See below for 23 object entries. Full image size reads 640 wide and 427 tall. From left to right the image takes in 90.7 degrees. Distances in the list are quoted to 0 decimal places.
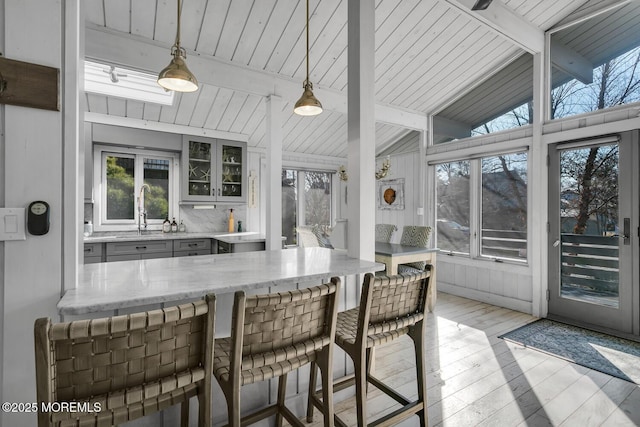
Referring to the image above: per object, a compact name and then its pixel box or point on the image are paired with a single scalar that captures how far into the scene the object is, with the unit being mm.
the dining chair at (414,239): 4078
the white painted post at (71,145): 1246
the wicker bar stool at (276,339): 1102
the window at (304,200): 5820
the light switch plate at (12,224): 1153
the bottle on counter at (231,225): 5082
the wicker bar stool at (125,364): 803
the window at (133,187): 4344
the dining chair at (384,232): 4789
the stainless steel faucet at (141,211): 4468
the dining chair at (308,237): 4508
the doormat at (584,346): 2535
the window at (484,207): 4055
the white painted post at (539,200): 3740
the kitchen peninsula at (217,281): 1244
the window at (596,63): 3219
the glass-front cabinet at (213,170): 4469
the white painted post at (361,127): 2158
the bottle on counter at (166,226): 4609
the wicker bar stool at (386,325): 1434
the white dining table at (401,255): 3594
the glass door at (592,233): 3162
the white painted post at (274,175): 3609
